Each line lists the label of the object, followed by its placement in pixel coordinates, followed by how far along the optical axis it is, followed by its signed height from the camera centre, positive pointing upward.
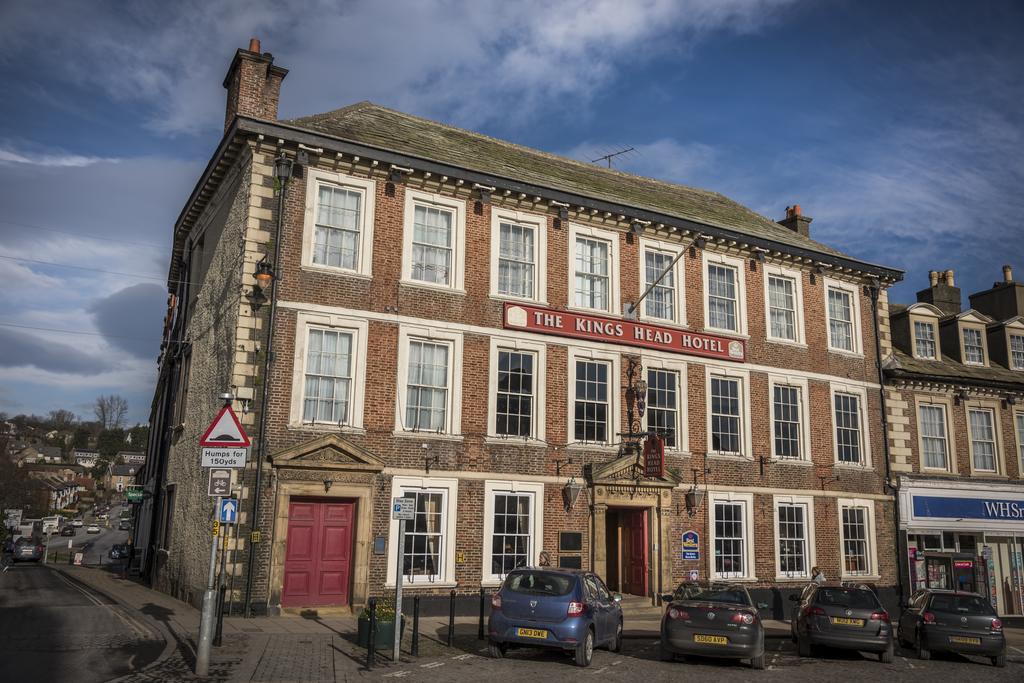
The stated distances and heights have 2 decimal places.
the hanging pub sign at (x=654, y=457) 20.62 +1.41
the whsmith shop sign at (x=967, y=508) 26.27 +0.40
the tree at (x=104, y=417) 157.12 +15.95
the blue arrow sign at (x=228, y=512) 12.52 -0.13
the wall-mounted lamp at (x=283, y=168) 18.20 +7.42
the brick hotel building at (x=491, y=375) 17.81 +3.44
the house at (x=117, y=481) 148.62 +3.68
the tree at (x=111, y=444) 157.75 +10.81
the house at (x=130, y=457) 149.00 +8.07
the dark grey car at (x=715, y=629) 13.29 -1.86
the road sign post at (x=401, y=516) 12.74 -0.14
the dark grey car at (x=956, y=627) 15.43 -2.03
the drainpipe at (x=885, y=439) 25.55 +2.53
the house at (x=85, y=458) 167.52 +8.62
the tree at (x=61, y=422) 180.86 +17.16
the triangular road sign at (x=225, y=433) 11.99 +1.02
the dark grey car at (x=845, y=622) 14.72 -1.89
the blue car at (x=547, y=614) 12.62 -1.60
